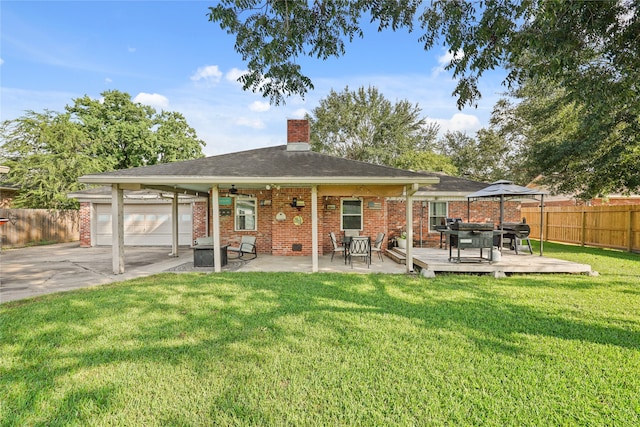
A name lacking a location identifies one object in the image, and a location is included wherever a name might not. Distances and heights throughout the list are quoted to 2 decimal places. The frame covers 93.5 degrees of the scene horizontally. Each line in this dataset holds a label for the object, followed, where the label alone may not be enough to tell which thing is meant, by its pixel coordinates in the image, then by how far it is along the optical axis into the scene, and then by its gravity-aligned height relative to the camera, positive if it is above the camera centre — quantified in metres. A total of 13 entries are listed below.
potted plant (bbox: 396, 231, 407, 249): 11.08 -1.13
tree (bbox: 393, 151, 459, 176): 25.47 +4.15
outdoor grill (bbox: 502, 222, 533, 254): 9.52 -0.68
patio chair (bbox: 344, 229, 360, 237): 10.88 -0.80
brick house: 7.59 +0.50
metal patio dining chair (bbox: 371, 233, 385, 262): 9.23 -1.00
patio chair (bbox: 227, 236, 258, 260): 9.92 -1.17
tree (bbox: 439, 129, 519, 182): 25.47 +4.88
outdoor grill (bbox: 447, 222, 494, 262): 7.58 -0.63
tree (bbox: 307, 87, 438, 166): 28.77 +8.31
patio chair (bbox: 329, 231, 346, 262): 8.98 -1.14
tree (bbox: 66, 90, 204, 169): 20.58 +5.83
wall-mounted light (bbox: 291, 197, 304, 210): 10.61 +0.27
